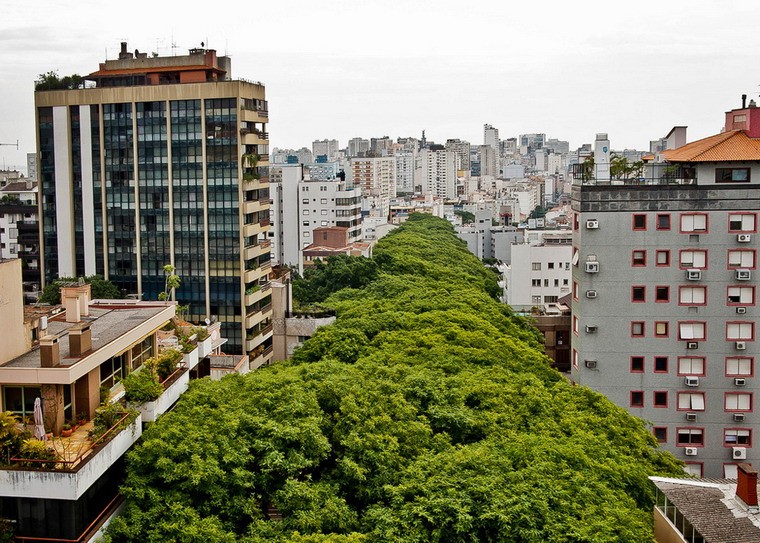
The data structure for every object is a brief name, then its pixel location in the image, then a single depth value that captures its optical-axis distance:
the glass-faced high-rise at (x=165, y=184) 65.25
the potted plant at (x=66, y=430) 21.90
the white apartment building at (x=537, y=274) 93.00
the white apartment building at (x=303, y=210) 119.38
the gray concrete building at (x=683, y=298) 44.78
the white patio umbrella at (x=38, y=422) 20.62
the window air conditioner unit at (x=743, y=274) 44.59
